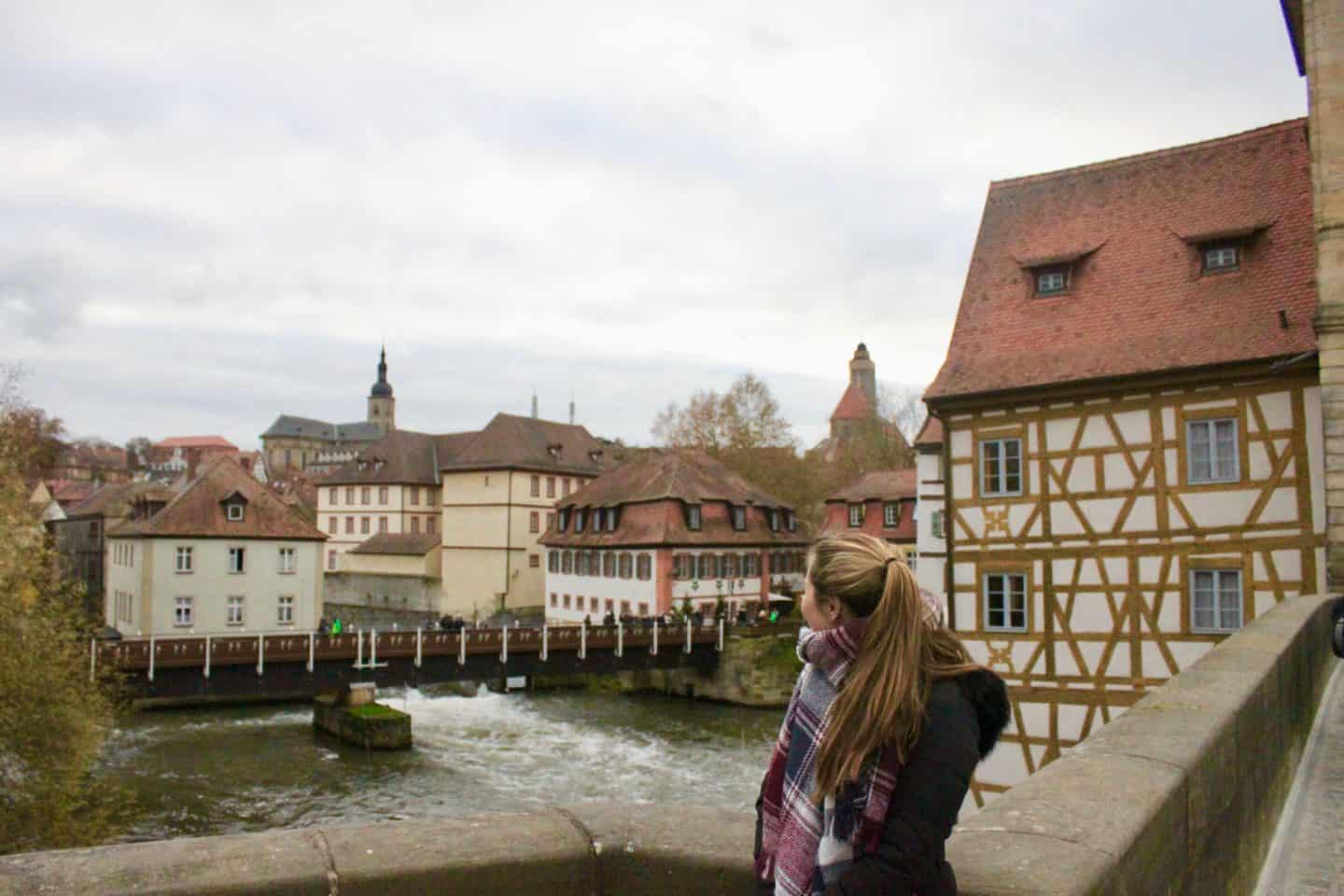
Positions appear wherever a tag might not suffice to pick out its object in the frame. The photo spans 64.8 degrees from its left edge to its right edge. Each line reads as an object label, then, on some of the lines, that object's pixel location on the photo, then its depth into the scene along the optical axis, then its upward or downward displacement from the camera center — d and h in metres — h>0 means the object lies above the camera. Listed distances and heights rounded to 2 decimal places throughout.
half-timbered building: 15.75 +1.55
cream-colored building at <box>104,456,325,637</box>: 37.28 -1.11
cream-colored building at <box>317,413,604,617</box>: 57.59 +1.84
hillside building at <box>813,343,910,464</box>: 66.00 +6.99
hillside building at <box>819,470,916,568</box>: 40.84 +0.98
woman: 2.16 -0.44
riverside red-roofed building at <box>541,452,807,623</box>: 41.38 -0.43
